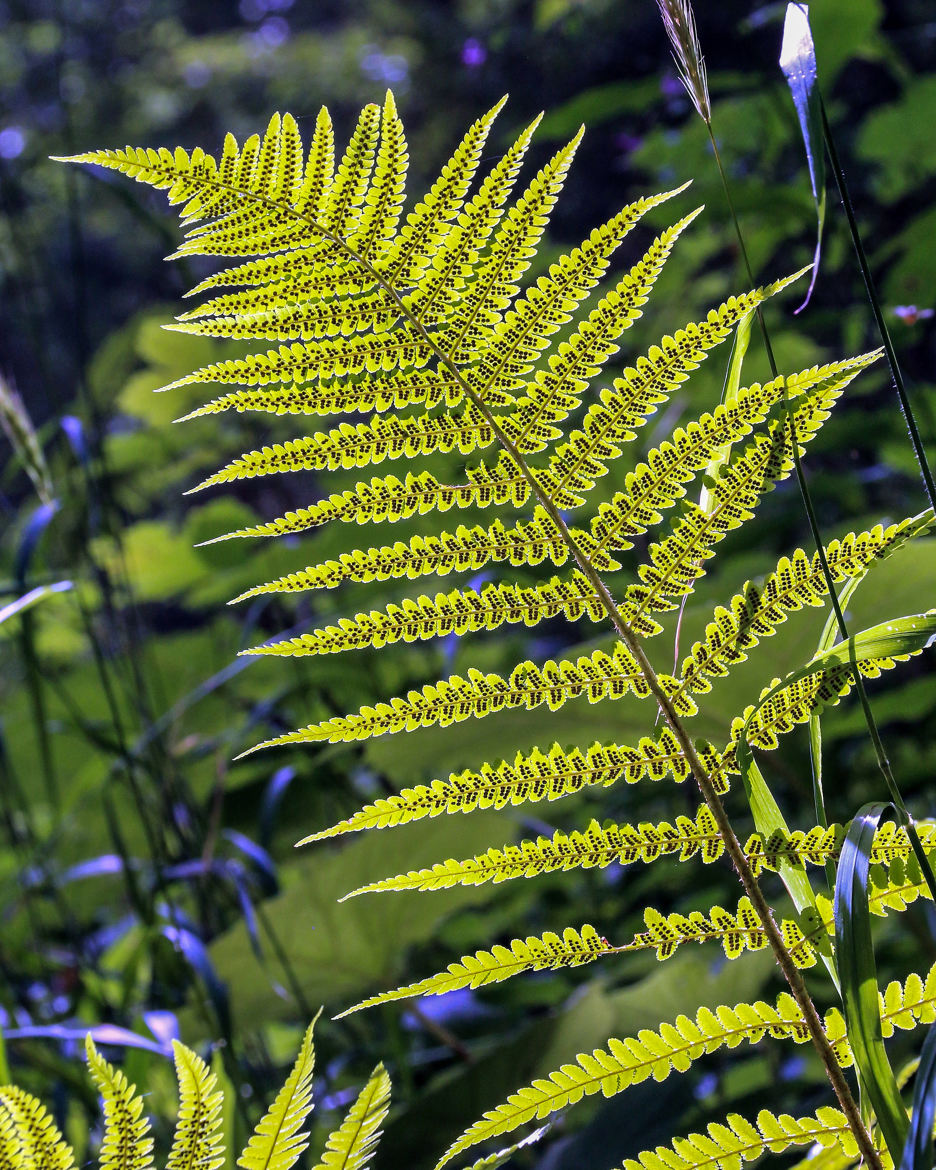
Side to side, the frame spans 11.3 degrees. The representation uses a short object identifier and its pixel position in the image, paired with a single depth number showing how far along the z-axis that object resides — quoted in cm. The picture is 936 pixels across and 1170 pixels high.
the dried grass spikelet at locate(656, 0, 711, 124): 113
